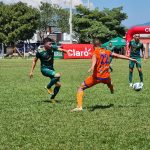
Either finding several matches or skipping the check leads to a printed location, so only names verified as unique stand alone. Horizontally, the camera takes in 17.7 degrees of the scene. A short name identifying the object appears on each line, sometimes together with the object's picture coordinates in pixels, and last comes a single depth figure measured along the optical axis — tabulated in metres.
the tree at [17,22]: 78.31
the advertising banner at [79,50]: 55.81
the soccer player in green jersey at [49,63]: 13.20
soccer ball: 14.33
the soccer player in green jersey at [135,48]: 18.48
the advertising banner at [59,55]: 57.09
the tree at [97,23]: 75.31
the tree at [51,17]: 91.81
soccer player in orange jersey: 11.30
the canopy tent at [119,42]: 65.12
